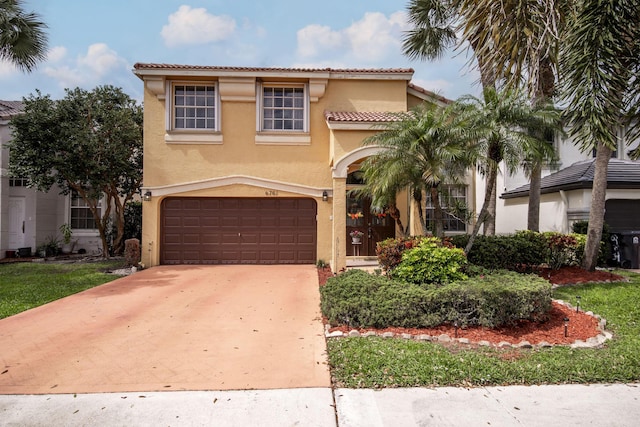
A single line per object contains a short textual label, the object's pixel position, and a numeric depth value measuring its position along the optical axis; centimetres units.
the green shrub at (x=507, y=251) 941
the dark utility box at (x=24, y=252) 1521
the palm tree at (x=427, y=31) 1242
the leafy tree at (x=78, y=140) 1253
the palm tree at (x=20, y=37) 1127
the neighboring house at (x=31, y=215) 1506
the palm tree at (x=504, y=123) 780
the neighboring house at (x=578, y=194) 1273
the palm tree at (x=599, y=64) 595
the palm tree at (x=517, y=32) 573
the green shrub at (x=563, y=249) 1030
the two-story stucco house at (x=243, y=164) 1273
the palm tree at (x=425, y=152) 805
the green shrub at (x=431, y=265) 713
